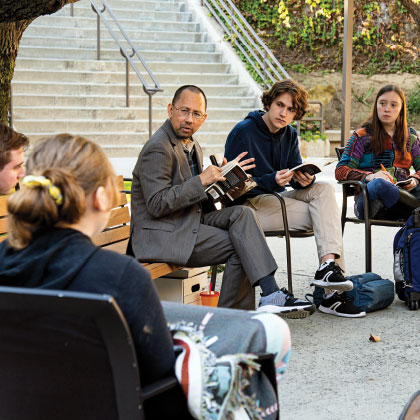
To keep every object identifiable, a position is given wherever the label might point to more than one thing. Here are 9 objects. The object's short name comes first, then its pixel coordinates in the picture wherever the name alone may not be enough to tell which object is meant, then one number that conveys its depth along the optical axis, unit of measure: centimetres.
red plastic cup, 480
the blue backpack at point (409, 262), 511
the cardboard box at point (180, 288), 466
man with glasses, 434
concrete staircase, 1217
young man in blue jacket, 508
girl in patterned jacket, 577
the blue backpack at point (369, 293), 509
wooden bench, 468
